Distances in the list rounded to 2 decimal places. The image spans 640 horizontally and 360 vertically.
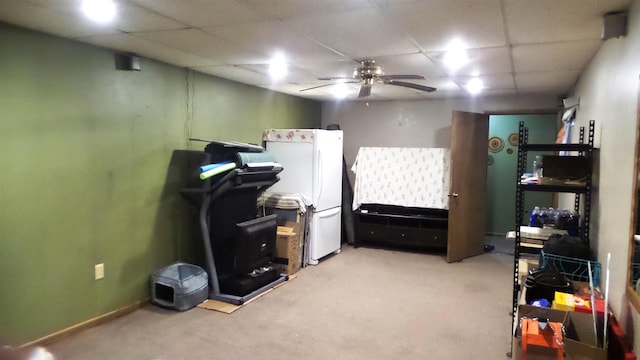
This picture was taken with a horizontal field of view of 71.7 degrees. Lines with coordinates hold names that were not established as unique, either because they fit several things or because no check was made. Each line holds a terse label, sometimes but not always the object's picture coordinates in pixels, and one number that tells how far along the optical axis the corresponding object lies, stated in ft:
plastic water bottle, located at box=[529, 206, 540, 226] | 11.72
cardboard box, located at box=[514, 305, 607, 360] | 6.13
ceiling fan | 12.14
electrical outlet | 11.32
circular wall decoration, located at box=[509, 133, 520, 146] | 23.91
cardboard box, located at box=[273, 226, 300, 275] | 15.87
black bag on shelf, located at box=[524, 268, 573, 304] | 7.80
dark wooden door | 18.06
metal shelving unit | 9.38
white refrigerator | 17.33
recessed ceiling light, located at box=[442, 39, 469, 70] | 10.08
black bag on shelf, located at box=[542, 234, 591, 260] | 8.91
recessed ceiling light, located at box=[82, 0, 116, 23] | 7.57
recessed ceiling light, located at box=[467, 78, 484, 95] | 15.14
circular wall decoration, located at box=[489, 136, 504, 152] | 24.23
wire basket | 8.77
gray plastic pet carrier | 12.39
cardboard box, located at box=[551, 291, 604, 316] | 6.87
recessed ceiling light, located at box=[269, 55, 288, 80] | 12.10
